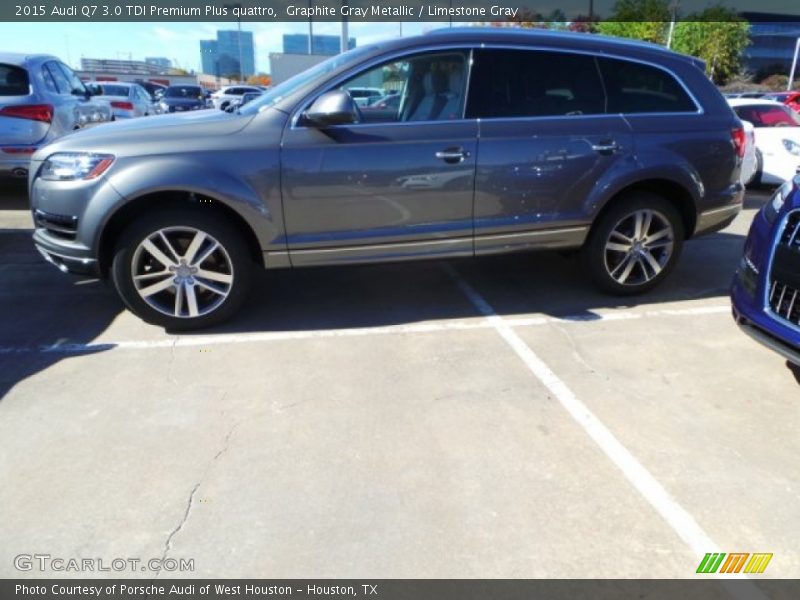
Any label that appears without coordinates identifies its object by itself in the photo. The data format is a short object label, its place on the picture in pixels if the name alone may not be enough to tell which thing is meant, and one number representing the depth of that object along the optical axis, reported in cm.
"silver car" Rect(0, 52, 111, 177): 748
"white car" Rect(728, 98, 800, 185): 910
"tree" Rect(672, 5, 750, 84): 4203
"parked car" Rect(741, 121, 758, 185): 734
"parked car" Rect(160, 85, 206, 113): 2623
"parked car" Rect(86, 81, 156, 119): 1459
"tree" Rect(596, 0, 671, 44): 3944
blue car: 305
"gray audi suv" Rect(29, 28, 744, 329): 389
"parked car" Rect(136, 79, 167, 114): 2921
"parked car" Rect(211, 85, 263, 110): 3033
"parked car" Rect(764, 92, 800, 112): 1918
